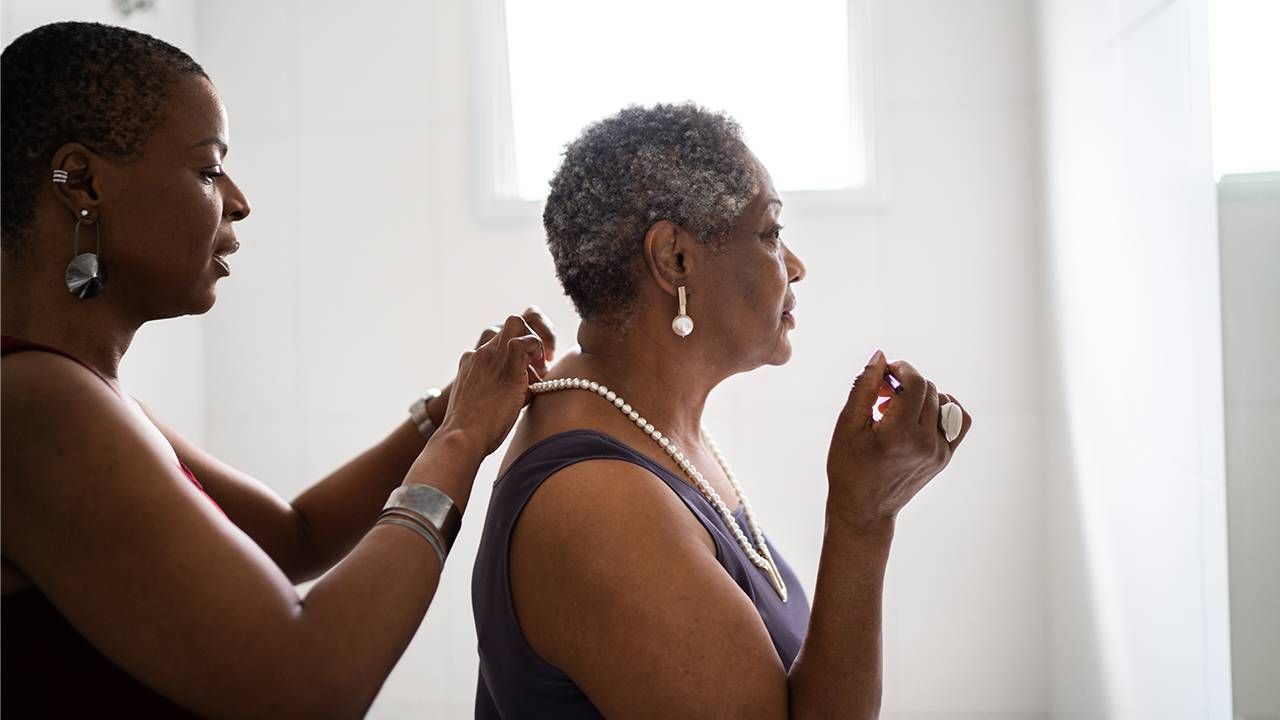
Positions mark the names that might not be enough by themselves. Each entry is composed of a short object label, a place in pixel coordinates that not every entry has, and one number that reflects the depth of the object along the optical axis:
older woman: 1.08
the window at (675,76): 2.84
